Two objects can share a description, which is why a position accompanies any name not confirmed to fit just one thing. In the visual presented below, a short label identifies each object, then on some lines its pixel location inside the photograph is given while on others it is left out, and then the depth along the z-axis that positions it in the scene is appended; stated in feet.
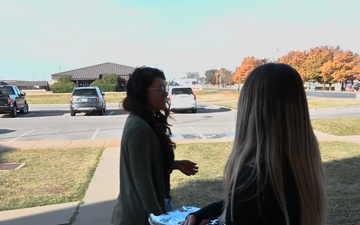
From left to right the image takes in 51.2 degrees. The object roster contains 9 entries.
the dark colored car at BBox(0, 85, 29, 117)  64.44
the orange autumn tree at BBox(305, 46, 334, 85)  237.04
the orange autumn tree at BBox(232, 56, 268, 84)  234.25
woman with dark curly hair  7.08
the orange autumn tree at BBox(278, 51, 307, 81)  256.34
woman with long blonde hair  4.00
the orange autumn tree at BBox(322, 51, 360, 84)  223.51
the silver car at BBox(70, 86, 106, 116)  65.99
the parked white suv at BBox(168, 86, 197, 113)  70.28
